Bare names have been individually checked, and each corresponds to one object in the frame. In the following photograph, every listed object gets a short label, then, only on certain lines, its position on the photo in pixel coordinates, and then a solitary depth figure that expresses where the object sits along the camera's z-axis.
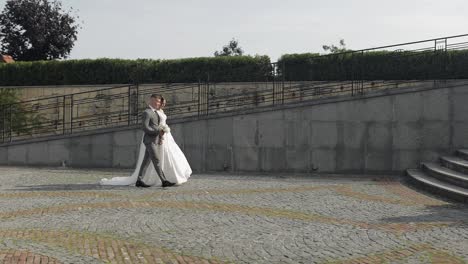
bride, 11.07
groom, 10.80
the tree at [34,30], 26.09
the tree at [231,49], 50.23
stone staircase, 10.11
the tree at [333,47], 35.23
